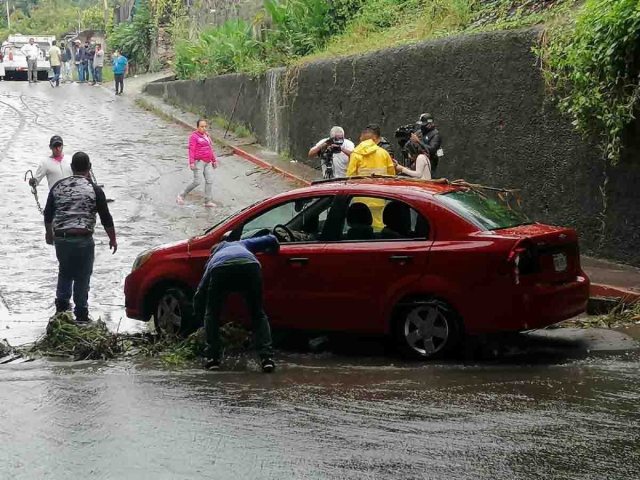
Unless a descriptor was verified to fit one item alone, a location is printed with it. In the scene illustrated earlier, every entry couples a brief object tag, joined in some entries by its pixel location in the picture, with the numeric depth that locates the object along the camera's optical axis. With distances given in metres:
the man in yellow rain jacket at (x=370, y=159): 12.72
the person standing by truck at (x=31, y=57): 43.47
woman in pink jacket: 18.20
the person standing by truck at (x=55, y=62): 39.22
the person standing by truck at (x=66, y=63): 45.54
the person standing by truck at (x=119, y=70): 36.59
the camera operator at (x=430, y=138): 13.59
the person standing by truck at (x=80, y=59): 43.31
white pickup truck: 44.69
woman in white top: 12.84
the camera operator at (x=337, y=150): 14.59
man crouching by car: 8.16
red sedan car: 8.09
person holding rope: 12.15
